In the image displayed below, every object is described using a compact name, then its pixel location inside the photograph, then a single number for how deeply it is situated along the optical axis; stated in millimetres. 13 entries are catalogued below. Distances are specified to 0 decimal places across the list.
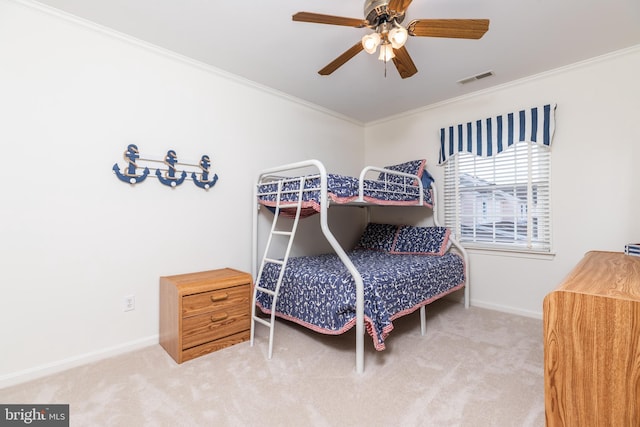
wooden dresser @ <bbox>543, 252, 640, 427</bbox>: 895
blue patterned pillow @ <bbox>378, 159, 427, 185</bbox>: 3090
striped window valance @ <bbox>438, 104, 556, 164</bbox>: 2848
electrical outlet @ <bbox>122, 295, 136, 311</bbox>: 2260
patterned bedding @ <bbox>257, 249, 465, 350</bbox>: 2059
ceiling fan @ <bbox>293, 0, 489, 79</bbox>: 1579
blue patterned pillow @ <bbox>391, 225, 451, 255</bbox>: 3191
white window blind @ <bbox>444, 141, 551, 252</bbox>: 2939
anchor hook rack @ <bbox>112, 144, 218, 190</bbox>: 2262
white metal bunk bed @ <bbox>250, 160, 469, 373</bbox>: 2006
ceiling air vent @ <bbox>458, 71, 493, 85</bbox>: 2860
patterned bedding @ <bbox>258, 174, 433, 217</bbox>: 2270
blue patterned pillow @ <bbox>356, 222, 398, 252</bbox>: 3553
